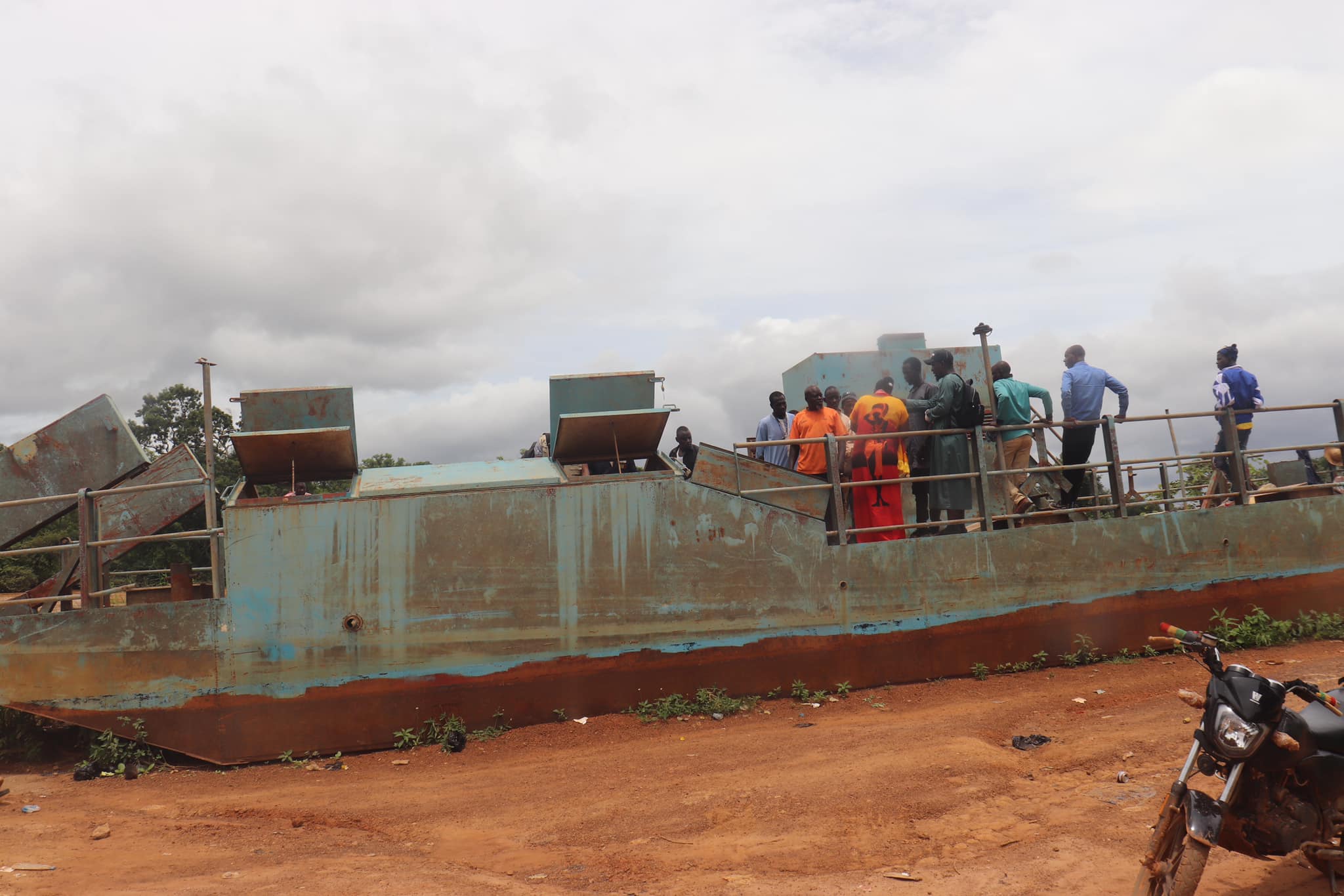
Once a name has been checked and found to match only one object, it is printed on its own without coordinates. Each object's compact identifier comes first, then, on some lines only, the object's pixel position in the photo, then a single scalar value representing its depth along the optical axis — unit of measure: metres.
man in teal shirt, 8.45
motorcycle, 3.25
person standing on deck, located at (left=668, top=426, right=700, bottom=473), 10.45
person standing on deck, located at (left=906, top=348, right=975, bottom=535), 8.05
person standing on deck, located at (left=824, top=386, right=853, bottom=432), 9.79
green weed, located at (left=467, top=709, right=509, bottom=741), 6.85
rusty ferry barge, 6.62
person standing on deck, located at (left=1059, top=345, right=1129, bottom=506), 8.70
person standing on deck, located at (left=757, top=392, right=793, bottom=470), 9.30
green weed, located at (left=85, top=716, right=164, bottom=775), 6.55
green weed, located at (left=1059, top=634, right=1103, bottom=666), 7.93
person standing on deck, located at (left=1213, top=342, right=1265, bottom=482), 9.05
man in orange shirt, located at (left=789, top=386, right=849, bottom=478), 8.27
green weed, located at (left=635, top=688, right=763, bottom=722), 7.06
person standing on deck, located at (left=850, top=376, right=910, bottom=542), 8.16
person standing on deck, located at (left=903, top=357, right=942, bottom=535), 8.50
